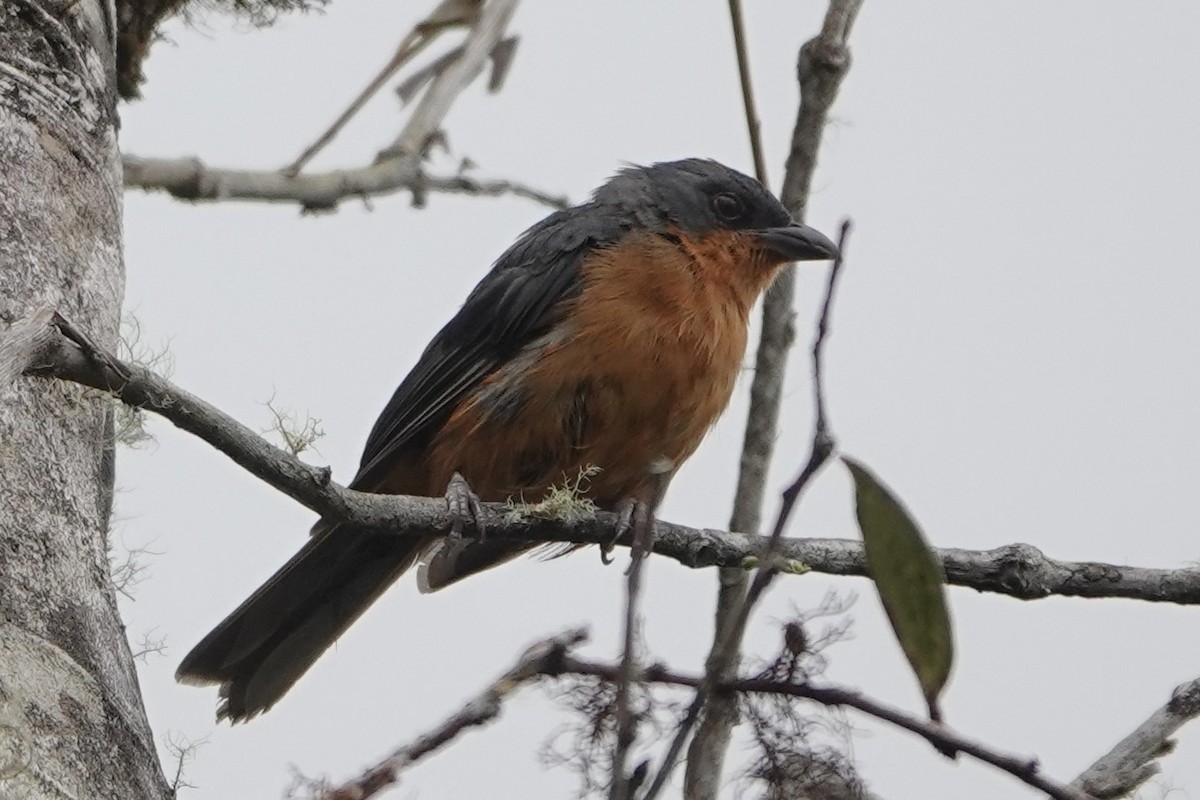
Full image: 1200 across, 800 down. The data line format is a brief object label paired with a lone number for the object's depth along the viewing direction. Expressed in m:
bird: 10.12
